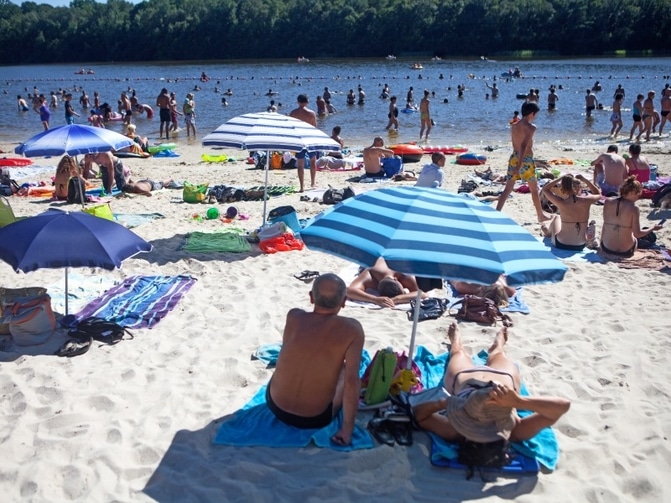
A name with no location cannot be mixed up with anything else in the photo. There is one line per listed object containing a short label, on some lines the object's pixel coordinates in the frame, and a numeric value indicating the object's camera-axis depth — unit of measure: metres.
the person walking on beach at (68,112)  20.47
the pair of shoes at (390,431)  3.54
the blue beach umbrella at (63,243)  4.38
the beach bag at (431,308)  5.35
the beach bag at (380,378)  3.83
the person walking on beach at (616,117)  18.31
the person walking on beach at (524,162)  8.19
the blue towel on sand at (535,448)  3.39
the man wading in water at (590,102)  22.61
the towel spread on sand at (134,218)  8.41
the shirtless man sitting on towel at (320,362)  3.38
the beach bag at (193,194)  9.84
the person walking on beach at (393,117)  20.51
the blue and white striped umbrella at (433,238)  3.17
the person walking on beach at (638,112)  17.16
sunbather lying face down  5.66
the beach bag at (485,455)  3.29
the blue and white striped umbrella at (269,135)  6.79
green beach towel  7.17
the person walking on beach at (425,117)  18.69
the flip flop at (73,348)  4.60
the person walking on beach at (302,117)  10.05
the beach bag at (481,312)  5.25
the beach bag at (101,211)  7.69
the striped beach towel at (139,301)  5.24
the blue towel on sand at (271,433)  3.50
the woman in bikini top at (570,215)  7.06
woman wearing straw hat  3.17
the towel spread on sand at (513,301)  5.51
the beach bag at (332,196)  9.47
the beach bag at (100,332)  4.84
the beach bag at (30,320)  4.71
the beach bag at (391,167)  11.82
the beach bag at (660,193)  9.12
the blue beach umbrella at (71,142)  6.80
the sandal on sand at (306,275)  6.33
